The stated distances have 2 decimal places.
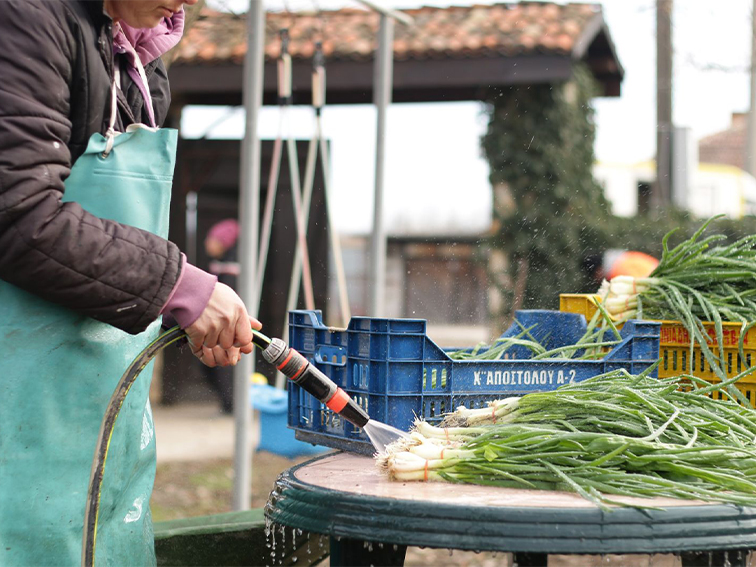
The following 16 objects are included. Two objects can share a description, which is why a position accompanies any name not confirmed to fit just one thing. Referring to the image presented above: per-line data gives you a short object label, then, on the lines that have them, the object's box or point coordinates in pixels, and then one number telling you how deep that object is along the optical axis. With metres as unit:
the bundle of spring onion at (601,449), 1.68
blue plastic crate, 2.11
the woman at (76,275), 1.53
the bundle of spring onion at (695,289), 2.57
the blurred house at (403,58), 10.10
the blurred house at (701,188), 15.95
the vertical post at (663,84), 11.84
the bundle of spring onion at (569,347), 2.47
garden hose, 1.61
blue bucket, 6.25
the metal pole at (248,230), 4.52
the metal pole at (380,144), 6.24
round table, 1.51
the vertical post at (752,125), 10.53
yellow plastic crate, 2.54
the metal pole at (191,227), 10.43
